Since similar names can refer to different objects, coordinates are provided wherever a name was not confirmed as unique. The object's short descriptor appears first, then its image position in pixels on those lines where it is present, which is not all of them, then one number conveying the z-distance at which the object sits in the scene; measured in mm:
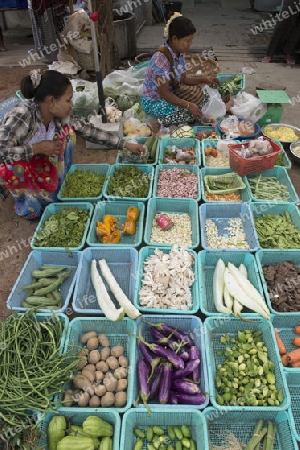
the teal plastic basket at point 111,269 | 2988
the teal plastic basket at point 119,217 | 3445
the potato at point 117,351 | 2584
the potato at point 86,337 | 2660
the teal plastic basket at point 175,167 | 4135
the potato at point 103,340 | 2643
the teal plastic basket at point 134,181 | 3771
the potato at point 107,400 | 2295
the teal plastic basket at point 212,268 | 2932
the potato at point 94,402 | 2301
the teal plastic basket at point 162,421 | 2141
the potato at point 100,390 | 2338
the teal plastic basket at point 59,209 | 3450
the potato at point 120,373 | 2432
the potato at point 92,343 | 2617
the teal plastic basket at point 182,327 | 2494
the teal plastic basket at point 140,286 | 2711
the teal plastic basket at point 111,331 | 2502
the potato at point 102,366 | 2494
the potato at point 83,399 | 2303
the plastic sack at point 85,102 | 5273
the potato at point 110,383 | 2375
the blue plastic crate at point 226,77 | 5996
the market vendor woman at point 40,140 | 2971
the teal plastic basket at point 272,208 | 3674
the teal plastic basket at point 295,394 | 2410
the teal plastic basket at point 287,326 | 2749
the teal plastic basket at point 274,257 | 3160
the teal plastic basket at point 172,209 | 3463
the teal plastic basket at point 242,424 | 2213
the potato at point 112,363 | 2504
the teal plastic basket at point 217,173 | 3812
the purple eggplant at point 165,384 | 2264
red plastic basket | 3848
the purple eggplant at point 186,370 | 2398
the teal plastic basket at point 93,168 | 4195
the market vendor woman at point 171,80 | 4113
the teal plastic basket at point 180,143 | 4518
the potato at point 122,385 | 2365
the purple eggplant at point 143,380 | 2244
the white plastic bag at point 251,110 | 5125
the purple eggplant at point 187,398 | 2254
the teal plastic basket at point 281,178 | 3826
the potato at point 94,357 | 2527
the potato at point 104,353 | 2562
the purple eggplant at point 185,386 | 2299
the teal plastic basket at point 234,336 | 2225
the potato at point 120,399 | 2298
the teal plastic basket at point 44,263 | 2947
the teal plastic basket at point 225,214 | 3507
